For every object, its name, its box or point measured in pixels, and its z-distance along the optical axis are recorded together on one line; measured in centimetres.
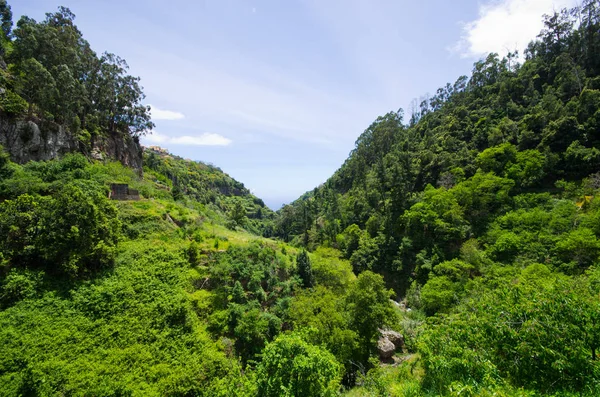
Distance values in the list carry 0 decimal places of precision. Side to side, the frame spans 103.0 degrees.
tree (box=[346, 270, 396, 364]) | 1939
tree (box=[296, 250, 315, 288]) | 2530
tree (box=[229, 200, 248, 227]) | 4631
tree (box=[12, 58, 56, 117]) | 2583
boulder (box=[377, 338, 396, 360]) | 2194
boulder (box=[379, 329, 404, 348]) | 2367
